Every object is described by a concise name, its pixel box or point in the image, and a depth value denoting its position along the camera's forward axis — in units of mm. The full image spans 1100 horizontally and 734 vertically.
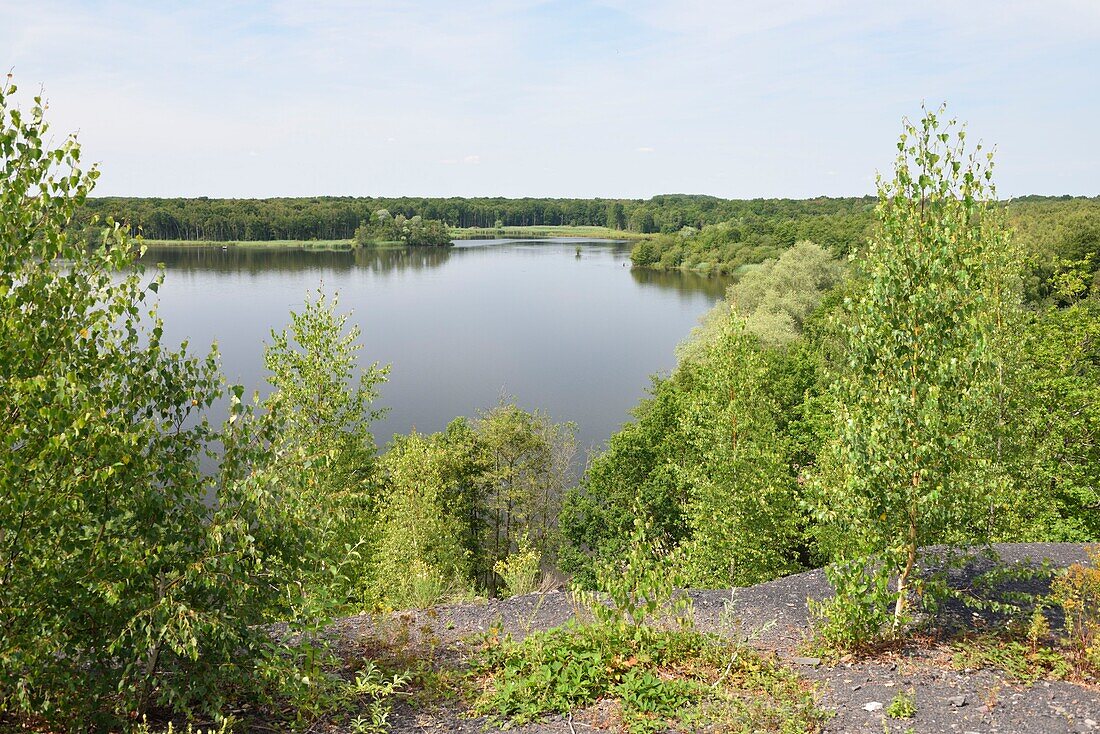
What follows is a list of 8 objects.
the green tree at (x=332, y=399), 17156
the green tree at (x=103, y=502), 5152
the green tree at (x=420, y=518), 18781
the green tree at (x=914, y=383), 7125
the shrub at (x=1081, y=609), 6539
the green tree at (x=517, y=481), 28531
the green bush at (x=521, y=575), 12156
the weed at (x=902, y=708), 6102
